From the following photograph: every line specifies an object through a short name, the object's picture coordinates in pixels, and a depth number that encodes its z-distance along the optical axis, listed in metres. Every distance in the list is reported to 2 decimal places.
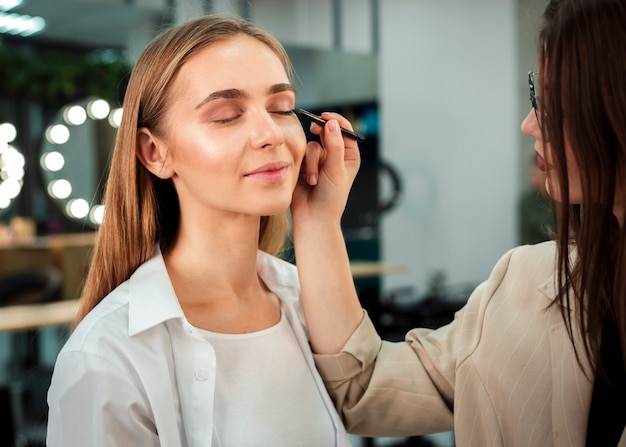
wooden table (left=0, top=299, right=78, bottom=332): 3.56
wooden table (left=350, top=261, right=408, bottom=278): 5.62
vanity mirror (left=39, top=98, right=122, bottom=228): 7.69
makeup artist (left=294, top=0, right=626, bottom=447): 1.11
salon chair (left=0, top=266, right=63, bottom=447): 3.91
